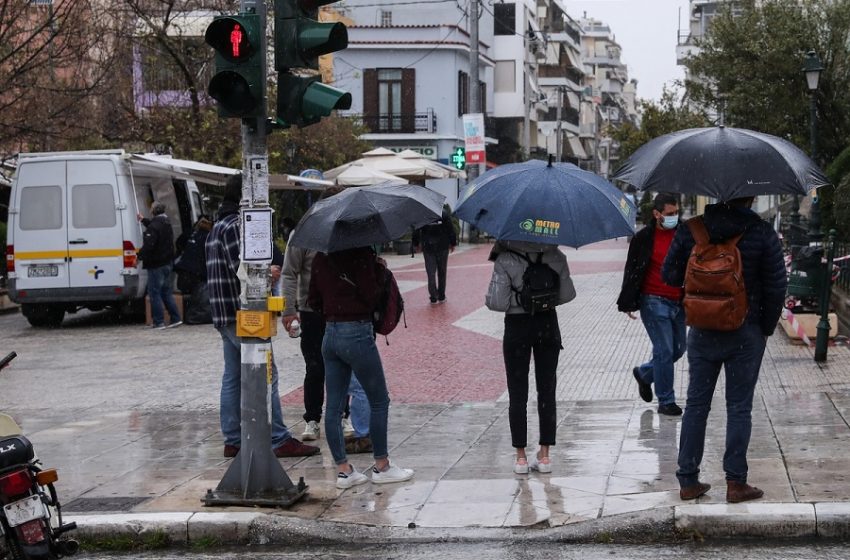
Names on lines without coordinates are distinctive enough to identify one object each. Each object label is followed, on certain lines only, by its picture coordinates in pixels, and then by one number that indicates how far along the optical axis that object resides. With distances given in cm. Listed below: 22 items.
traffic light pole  727
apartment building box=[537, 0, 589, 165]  7756
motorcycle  550
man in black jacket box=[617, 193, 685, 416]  956
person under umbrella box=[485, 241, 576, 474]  757
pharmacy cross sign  3756
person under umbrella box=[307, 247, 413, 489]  752
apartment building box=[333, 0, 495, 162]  4831
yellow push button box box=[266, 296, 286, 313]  723
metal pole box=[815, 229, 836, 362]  1196
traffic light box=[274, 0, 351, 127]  712
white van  1784
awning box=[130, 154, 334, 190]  1812
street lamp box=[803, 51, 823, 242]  1738
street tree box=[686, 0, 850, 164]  2581
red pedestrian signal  696
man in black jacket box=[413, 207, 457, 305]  1961
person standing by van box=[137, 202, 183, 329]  1744
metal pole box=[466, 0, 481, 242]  3619
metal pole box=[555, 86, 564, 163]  7126
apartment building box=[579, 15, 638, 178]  10638
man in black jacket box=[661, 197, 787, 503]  666
